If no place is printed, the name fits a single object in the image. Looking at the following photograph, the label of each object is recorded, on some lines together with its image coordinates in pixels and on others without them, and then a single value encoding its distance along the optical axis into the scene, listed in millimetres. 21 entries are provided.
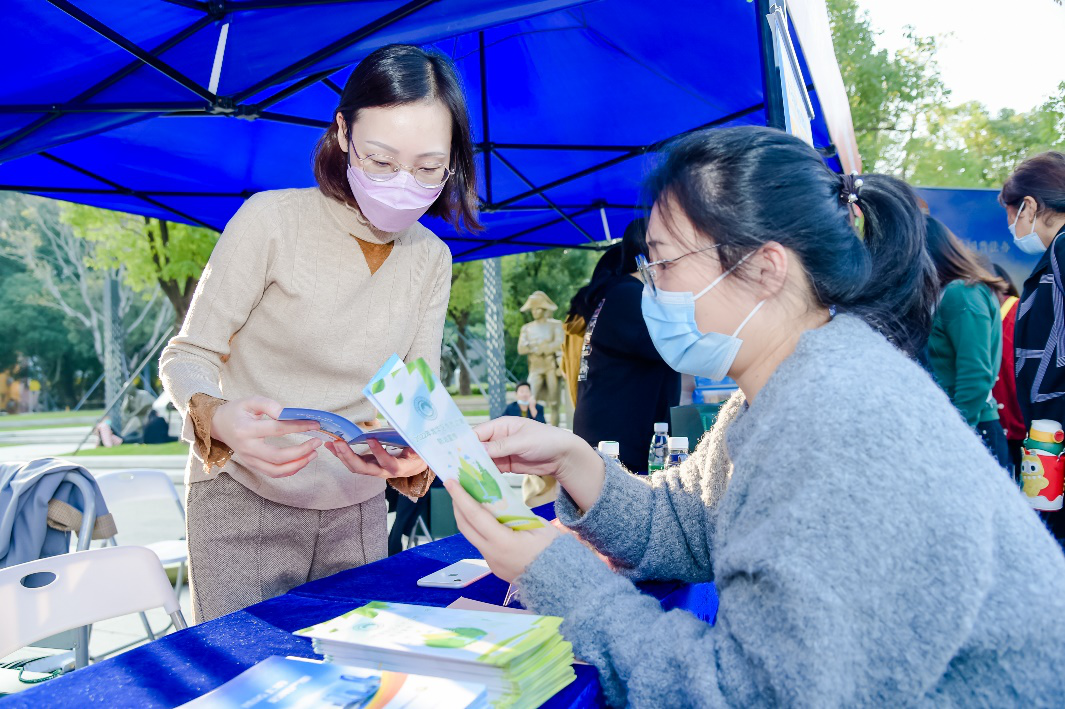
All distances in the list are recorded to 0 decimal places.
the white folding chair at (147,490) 3881
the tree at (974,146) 18673
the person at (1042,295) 3189
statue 11945
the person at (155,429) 16250
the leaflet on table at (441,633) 1013
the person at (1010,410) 4254
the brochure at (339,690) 928
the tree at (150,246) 12047
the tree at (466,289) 20953
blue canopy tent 2805
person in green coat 3366
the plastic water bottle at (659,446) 3252
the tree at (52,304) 26875
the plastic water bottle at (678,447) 2785
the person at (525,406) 7451
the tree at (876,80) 16781
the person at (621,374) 3268
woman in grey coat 869
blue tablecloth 1064
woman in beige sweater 1719
